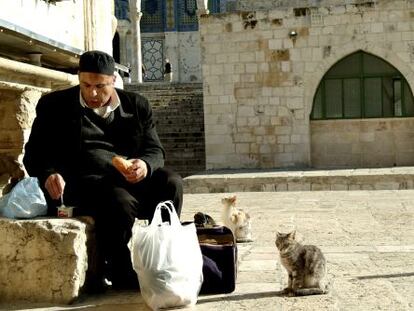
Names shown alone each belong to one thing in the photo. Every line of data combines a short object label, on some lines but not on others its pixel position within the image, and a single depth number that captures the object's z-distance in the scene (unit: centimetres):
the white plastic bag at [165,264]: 387
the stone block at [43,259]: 416
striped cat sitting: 420
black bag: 431
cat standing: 679
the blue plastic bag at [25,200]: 432
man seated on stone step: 430
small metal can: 439
